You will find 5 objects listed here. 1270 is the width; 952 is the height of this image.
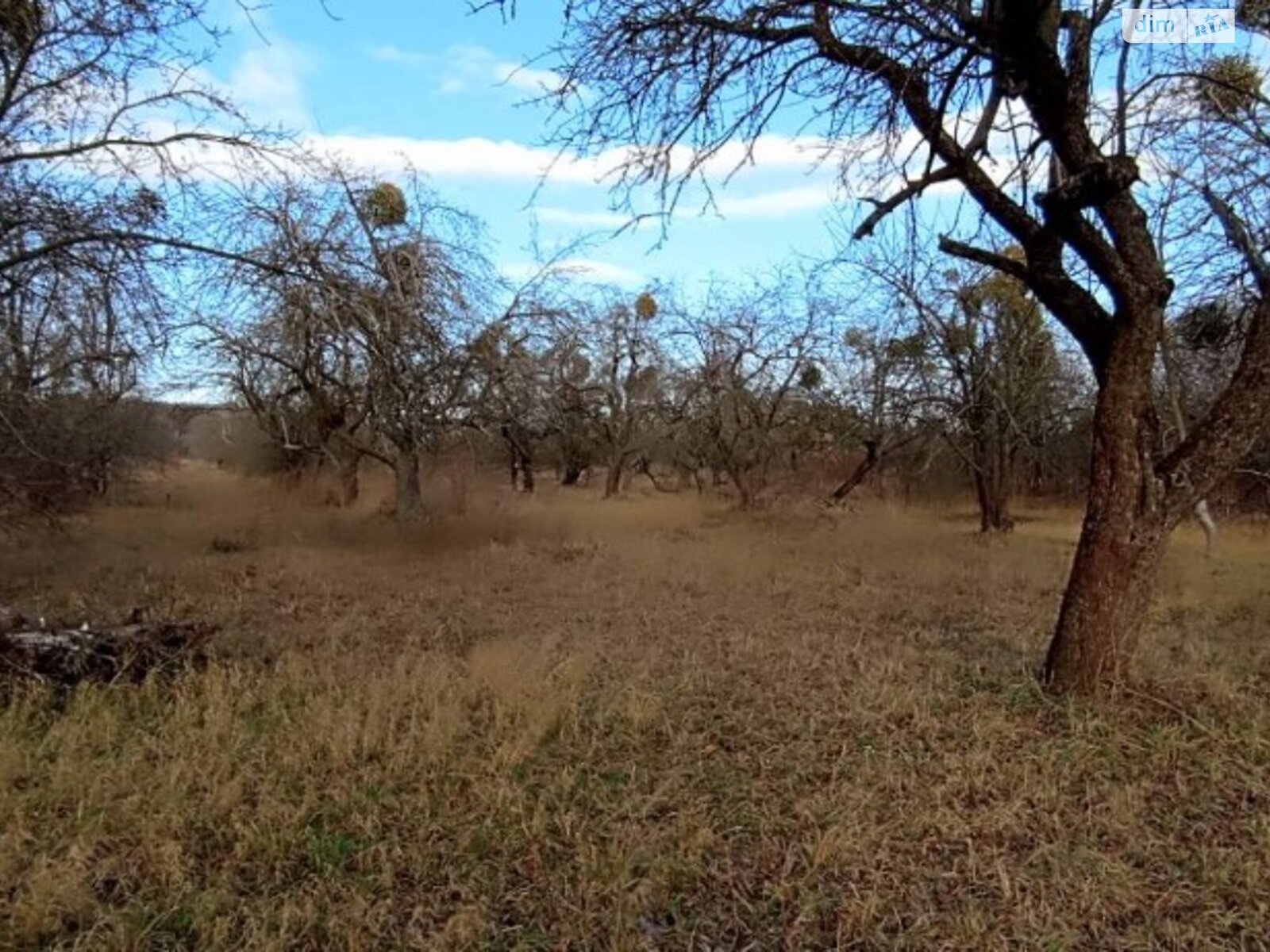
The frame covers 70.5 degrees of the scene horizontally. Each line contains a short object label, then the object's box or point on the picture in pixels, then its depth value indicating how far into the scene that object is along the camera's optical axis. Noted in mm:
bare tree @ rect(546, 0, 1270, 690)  5215
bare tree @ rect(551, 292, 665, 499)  27938
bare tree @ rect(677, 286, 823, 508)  25594
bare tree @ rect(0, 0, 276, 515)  5992
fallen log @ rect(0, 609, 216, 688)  5637
